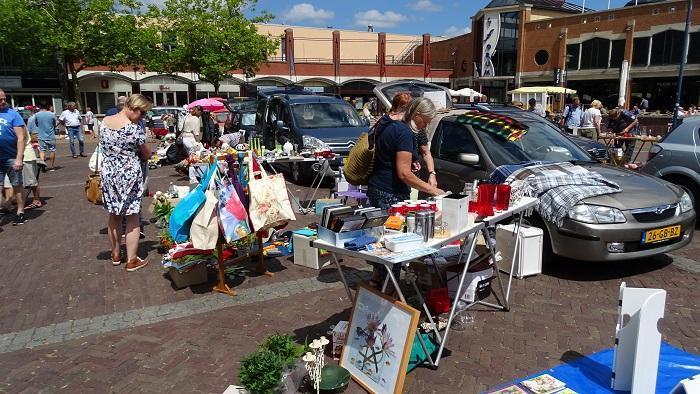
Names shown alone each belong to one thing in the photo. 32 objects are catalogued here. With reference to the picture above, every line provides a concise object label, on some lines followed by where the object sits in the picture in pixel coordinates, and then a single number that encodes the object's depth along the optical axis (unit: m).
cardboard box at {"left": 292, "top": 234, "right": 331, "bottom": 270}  4.91
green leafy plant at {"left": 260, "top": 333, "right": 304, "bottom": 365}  3.17
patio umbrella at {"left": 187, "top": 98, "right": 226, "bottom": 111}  15.60
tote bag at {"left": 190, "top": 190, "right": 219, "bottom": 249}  4.61
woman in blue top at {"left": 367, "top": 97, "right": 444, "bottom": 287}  3.76
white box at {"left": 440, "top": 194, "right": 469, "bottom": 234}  3.47
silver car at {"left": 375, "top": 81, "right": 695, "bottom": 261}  4.81
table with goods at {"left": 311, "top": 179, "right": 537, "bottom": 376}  3.15
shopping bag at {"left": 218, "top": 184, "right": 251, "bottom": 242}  4.67
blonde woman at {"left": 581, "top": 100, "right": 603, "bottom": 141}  14.40
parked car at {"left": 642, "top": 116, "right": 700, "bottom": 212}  7.01
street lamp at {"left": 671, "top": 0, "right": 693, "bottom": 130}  15.13
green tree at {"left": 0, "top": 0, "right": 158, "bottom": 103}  27.42
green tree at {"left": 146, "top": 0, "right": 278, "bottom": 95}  29.09
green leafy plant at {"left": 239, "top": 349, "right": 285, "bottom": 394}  2.91
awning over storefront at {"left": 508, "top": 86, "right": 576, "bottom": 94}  24.38
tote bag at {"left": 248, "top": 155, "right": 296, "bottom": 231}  4.84
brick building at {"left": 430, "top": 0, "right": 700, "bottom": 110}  32.44
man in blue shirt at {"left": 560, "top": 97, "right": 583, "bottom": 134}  15.47
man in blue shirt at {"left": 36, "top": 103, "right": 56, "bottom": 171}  13.59
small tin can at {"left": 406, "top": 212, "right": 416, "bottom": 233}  3.33
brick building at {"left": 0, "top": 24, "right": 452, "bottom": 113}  39.53
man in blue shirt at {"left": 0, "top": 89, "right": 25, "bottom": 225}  7.03
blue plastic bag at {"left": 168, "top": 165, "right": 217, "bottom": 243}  4.70
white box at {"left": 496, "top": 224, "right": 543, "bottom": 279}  5.11
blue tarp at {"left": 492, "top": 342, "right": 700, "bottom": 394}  3.26
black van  10.74
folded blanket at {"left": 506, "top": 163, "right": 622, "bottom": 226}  4.99
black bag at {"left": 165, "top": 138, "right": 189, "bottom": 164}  14.73
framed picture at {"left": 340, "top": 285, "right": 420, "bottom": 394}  3.06
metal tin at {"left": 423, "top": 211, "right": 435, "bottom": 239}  3.29
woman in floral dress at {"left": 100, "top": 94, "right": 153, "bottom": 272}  5.26
